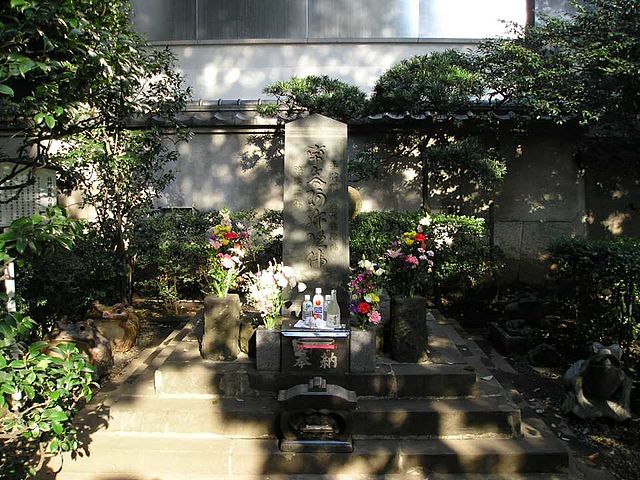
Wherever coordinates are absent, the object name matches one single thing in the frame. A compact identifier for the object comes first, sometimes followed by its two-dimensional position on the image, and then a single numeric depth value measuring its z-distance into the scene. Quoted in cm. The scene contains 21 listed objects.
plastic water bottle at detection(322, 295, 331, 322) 596
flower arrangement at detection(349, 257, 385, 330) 562
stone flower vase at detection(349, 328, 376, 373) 550
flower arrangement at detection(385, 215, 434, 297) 602
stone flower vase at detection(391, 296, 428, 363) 585
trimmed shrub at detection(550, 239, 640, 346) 713
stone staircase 469
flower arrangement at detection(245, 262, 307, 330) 571
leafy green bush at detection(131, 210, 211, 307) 924
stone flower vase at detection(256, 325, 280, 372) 553
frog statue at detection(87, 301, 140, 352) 768
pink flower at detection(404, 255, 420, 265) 593
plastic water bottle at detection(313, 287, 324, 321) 582
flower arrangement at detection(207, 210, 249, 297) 606
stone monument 643
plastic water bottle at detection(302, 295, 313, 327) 581
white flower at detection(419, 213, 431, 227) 627
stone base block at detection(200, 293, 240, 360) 588
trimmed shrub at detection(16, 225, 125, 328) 774
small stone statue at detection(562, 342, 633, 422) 561
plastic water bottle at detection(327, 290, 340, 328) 575
